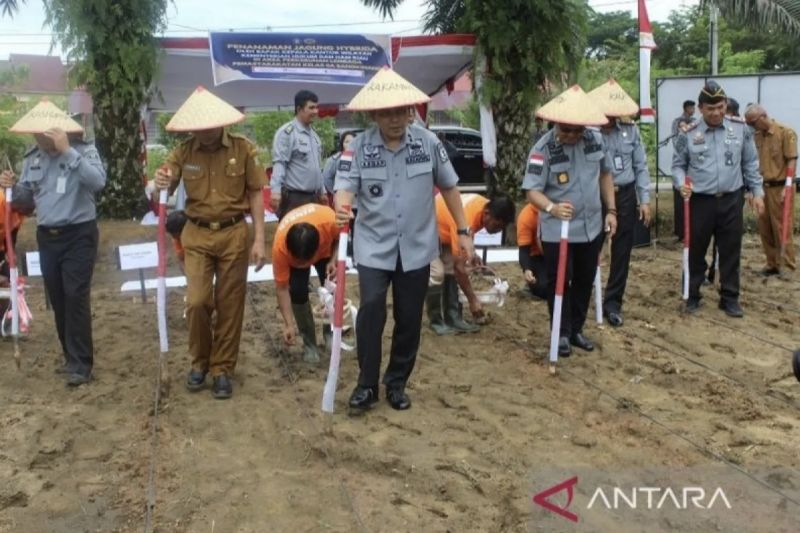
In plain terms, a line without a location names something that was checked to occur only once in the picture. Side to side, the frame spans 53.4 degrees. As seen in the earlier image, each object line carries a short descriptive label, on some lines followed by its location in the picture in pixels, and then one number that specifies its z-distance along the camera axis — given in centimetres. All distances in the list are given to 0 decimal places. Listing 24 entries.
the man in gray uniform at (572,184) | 486
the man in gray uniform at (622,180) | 584
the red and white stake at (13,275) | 514
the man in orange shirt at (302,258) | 456
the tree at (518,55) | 992
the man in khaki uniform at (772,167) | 795
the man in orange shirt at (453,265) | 538
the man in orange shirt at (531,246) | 634
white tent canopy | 1016
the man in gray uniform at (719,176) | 603
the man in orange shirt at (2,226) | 552
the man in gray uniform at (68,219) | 472
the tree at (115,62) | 947
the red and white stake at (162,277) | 442
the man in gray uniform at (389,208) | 405
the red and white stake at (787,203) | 758
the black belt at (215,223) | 443
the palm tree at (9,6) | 987
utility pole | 1825
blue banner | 978
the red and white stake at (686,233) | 627
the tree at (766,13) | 1336
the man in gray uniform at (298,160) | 666
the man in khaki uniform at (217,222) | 439
